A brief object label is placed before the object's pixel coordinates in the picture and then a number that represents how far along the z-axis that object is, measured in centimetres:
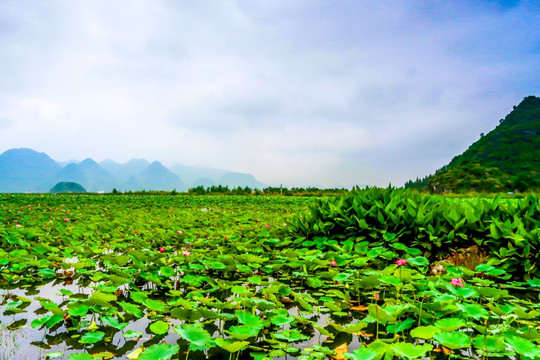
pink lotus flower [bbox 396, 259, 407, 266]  359
